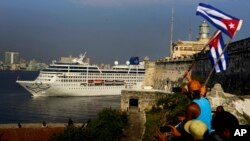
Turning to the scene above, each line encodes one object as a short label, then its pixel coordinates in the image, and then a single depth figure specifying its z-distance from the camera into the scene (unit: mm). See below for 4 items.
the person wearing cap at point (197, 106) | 6293
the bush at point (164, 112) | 30225
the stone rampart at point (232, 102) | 21394
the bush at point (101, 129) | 28516
